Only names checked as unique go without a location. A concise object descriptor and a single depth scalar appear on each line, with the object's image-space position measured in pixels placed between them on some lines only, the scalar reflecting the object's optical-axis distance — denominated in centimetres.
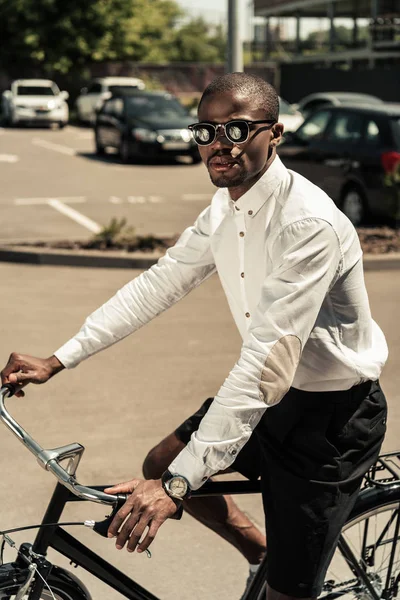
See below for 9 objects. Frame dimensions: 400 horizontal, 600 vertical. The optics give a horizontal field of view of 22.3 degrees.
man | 233
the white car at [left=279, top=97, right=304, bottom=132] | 2450
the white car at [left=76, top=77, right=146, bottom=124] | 3488
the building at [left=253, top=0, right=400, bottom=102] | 3572
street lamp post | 1020
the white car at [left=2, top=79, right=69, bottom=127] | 3266
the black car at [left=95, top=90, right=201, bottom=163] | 2097
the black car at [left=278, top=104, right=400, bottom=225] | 1177
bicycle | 234
